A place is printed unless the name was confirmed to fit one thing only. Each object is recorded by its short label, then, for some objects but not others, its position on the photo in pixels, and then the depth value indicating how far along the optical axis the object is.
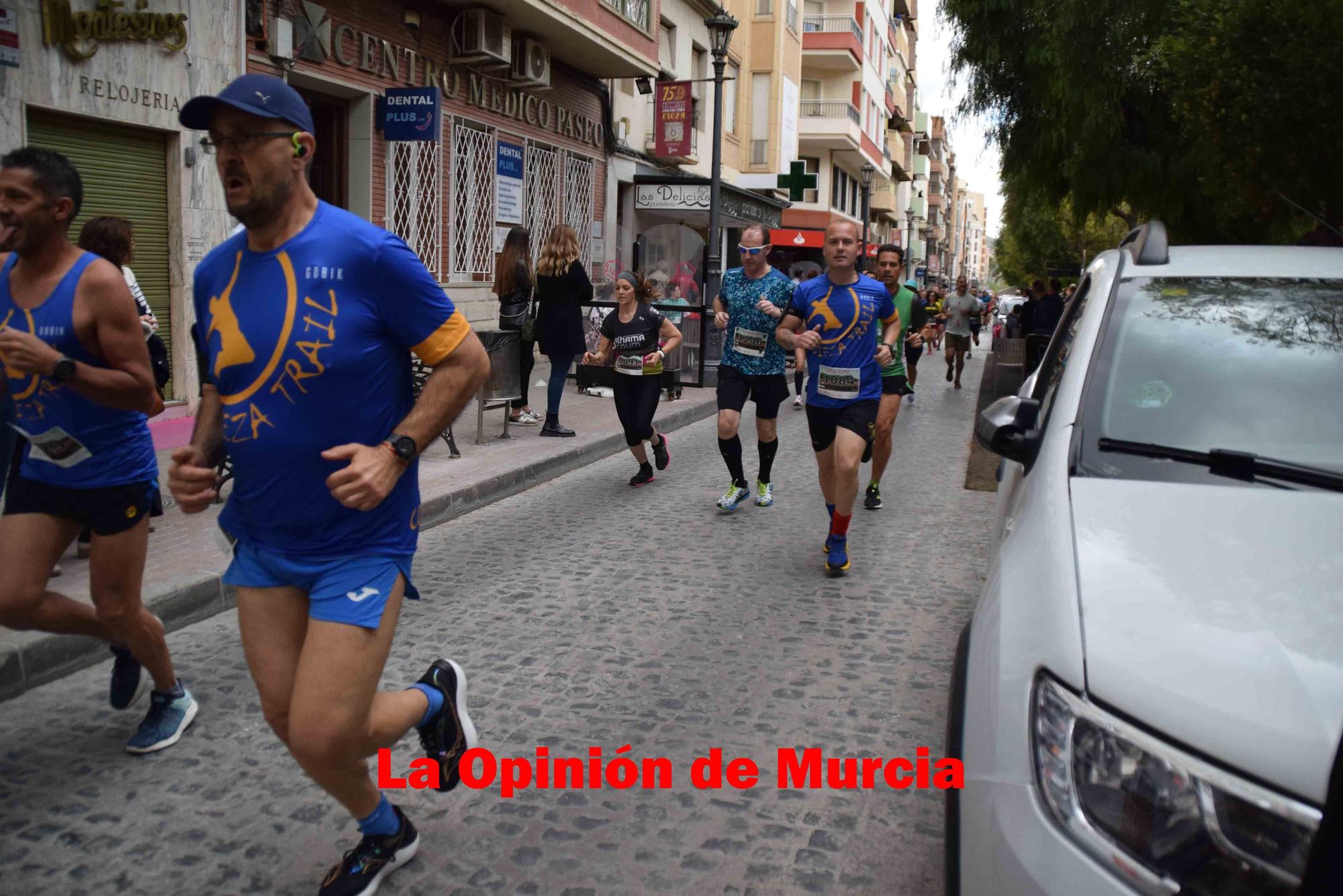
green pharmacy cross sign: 19.67
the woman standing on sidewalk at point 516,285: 12.01
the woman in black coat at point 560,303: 11.41
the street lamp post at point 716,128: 17.56
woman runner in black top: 9.04
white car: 1.80
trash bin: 10.28
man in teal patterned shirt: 8.04
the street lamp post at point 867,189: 39.05
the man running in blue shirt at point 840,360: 6.51
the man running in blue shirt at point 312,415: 2.68
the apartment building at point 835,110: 43.06
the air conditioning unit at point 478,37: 16.08
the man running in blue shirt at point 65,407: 3.55
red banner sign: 23.39
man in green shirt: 8.44
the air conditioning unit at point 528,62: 17.61
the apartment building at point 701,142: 21.89
